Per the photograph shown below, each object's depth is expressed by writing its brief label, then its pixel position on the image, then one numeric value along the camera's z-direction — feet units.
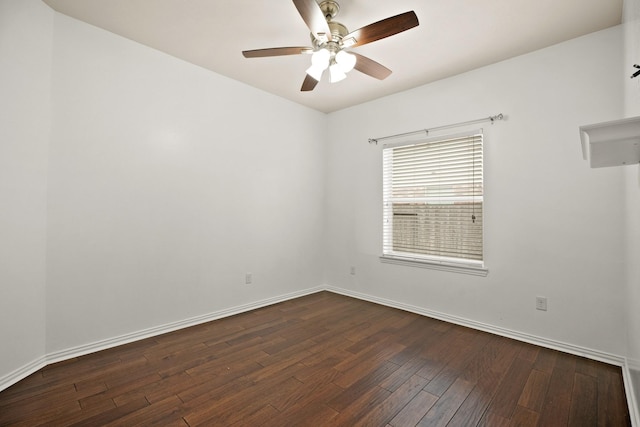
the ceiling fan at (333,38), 5.88
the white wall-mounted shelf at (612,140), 3.15
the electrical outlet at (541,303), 8.84
